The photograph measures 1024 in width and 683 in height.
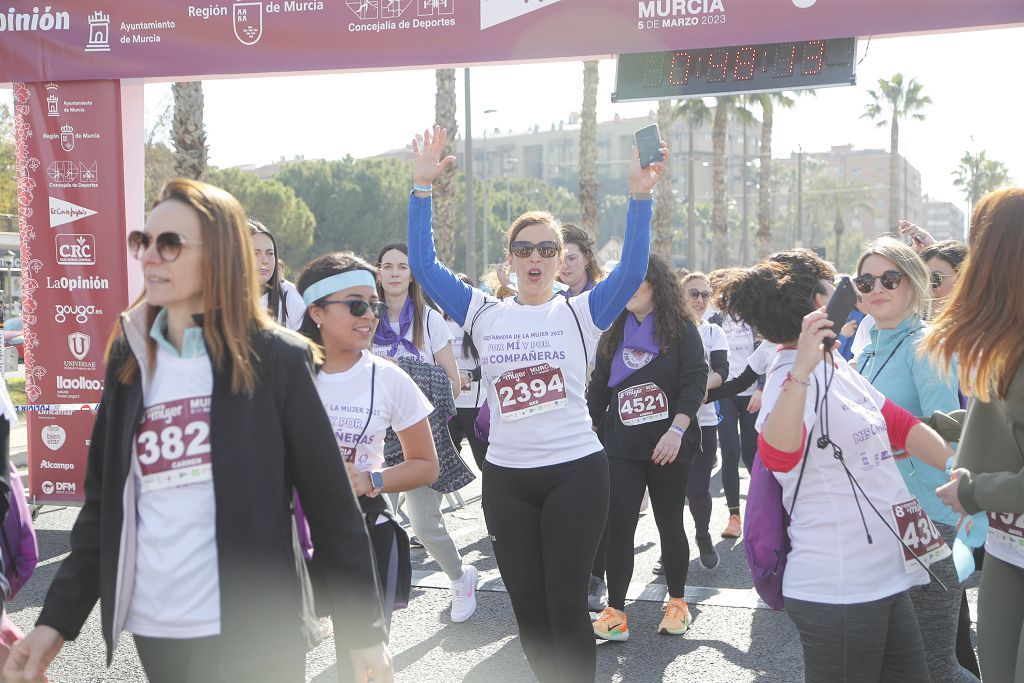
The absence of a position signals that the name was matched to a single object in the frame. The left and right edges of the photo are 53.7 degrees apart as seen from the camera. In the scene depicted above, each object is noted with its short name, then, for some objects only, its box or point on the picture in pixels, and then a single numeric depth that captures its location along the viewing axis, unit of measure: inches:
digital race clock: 282.4
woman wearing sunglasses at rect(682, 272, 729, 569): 270.1
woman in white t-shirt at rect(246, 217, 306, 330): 206.7
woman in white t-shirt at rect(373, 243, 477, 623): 209.3
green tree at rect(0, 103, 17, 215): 967.6
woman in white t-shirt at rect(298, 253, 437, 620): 135.2
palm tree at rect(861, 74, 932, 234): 2315.5
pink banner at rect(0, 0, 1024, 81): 271.3
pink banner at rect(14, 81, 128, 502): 313.9
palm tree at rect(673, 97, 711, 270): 1294.3
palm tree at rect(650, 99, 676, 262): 919.0
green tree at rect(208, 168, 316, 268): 2274.9
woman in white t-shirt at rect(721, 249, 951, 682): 111.7
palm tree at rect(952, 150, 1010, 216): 3193.9
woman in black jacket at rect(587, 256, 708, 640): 210.5
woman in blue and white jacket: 154.1
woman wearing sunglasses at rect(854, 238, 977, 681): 148.7
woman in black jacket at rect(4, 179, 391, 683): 86.5
